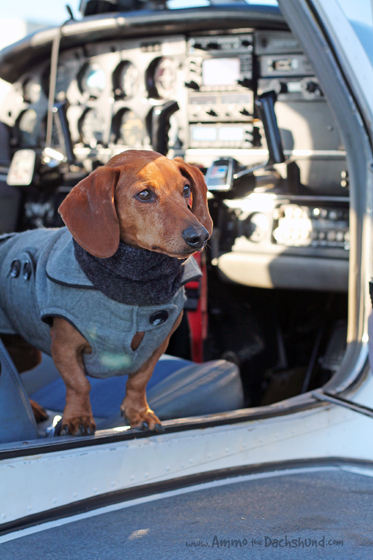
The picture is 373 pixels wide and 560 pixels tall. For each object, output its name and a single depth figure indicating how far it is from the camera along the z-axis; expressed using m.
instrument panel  2.15
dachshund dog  0.93
